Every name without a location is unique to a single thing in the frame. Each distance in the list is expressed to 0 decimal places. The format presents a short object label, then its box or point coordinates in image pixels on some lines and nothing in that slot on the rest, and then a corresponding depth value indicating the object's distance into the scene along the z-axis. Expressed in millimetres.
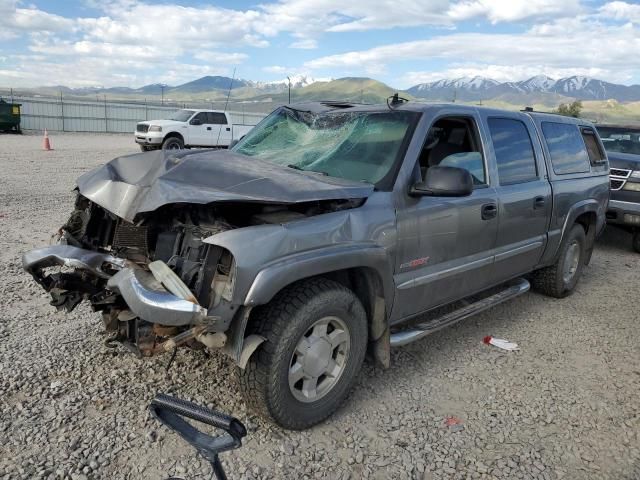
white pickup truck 19953
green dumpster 25531
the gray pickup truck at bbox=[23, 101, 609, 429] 2629
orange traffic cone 19094
